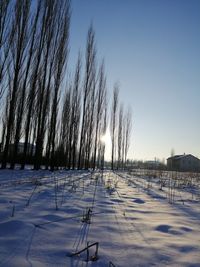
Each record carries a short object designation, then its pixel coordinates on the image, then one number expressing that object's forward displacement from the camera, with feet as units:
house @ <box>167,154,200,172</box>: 203.82
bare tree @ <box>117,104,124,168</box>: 107.14
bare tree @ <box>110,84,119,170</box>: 93.39
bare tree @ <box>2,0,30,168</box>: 34.77
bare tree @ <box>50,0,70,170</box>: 44.83
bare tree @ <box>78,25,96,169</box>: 63.82
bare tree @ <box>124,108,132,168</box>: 113.81
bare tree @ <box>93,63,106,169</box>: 73.46
